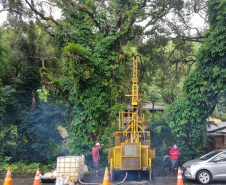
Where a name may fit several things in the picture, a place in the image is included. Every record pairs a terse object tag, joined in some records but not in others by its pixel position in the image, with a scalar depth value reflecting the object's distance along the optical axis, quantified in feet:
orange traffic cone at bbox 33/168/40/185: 24.47
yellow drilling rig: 34.78
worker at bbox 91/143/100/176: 43.10
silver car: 34.73
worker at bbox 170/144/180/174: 43.21
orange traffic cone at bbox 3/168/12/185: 22.46
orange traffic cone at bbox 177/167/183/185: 25.69
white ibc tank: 33.81
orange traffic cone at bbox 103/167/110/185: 22.86
